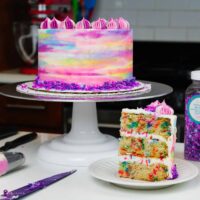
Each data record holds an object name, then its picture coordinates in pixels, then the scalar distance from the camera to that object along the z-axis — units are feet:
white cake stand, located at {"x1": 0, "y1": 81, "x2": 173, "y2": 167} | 4.81
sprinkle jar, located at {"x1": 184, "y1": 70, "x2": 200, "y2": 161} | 4.77
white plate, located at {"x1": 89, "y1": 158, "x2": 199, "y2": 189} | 4.27
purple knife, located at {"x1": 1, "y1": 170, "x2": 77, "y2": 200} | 4.19
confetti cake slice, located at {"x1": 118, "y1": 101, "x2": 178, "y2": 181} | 4.35
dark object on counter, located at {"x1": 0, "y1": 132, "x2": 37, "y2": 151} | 5.18
